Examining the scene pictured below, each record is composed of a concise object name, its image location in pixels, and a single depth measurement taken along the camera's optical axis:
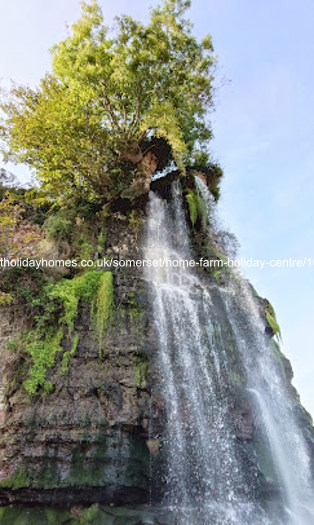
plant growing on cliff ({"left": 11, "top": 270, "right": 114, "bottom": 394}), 6.96
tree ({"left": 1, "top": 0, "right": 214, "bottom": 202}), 10.63
